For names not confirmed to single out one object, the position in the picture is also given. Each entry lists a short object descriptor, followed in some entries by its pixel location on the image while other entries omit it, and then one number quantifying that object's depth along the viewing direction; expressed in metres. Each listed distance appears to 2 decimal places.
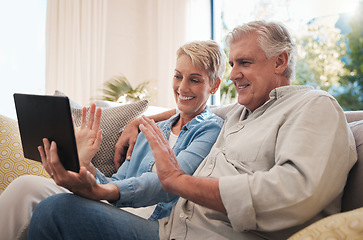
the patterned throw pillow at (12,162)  1.88
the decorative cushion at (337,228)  0.80
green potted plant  4.36
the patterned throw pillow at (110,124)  1.99
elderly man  0.97
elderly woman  1.20
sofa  1.21
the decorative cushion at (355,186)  1.10
